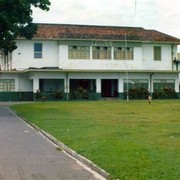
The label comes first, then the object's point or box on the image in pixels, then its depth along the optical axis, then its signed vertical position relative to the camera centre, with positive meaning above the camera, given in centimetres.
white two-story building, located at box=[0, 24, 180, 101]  5969 +224
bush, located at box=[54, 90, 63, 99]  5866 -124
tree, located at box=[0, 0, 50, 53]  3362 +406
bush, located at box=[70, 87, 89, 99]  5928 -116
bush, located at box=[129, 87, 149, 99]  6091 -111
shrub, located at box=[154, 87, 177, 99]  6172 -115
